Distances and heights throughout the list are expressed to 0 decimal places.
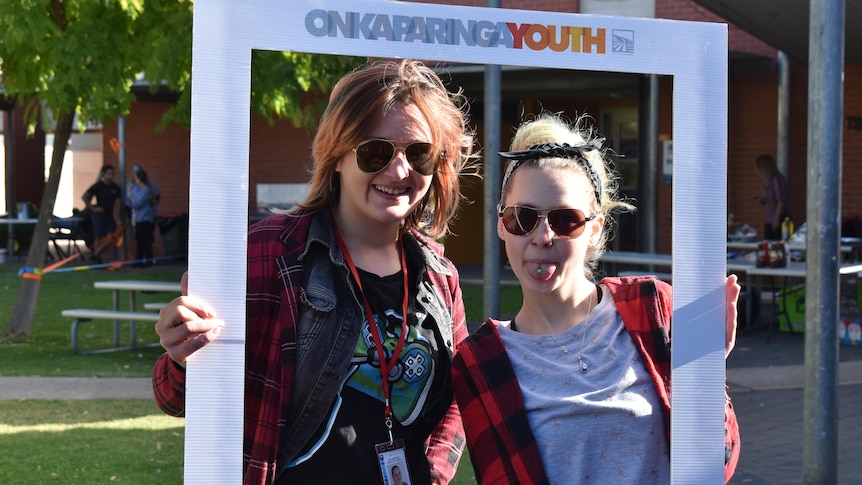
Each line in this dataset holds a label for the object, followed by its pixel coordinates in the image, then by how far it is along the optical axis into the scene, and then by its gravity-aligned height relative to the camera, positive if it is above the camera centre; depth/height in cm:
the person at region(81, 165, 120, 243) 2025 +72
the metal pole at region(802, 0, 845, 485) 516 +6
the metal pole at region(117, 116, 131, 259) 2152 +171
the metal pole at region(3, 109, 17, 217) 2409 +167
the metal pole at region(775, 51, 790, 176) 1511 +190
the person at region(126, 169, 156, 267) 1984 +54
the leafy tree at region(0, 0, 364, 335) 892 +159
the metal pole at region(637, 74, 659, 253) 1345 +106
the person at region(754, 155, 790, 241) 1343 +70
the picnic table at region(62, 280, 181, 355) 953 -68
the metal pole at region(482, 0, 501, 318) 746 +39
